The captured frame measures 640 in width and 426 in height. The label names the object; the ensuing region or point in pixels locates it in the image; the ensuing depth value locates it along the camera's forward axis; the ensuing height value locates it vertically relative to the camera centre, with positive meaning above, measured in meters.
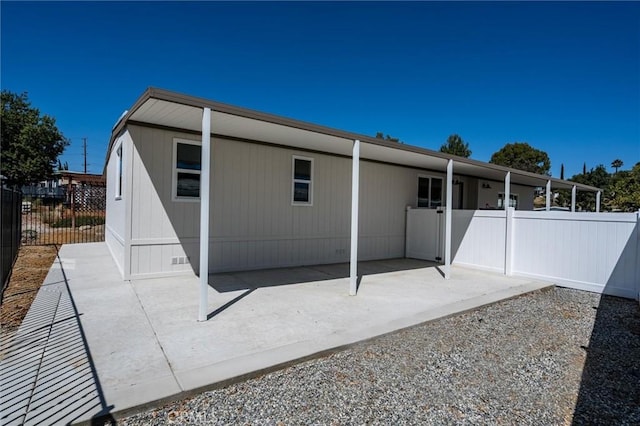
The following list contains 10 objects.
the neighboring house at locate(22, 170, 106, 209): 15.10 +0.42
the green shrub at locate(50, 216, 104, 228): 15.45 -0.92
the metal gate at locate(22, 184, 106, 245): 11.73 -0.93
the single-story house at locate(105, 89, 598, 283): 5.37 +0.38
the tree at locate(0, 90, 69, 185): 22.94 +4.26
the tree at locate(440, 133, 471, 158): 28.35 +5.48
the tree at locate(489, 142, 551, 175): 33.09 +5.41
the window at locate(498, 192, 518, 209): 13.99 +0.47
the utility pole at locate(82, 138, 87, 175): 42.60 +7.03
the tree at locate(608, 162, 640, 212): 16.40 +1.20
